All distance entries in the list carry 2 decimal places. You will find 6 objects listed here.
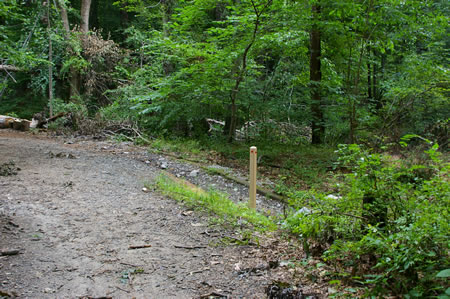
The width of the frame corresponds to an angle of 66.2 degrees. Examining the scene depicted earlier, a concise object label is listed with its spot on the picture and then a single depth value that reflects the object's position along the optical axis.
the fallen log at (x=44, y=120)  14.53
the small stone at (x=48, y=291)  3.11
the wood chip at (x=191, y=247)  4.14
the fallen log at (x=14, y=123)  13.97
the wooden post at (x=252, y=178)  5.73
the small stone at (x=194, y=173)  8.63
